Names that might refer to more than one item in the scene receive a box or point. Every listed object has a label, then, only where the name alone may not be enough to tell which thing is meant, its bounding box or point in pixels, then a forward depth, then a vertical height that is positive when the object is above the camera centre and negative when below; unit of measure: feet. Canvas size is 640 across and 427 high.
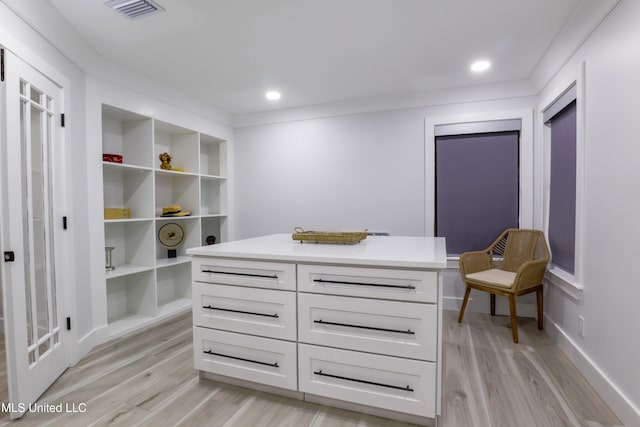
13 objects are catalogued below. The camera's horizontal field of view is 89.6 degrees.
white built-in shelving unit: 9.98 -0.01
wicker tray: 6.68 -0.68
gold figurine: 11.18 +1.57
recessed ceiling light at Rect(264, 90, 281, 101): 11.25 +3.93
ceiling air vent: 6.25 +3.95
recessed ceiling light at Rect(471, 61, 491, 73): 9.05 +3.94
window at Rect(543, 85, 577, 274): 7.93 +0.63
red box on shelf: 9.03 +1.37
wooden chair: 8.45 -1.90
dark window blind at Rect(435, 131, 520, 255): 10.69 +0.54
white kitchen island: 4.94 -2.01
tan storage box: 9.16 -0.20
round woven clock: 11.17 -1.05
